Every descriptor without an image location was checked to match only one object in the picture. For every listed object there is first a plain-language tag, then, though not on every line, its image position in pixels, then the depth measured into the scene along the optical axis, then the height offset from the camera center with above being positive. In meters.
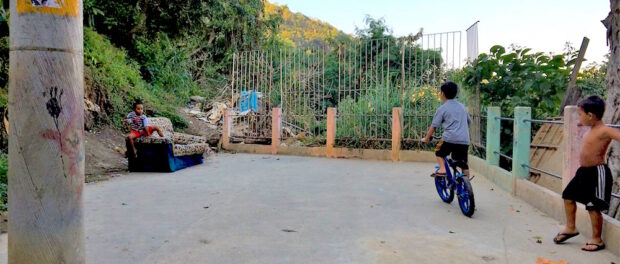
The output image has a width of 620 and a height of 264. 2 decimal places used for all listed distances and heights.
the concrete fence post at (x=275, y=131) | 12.35 -0.13
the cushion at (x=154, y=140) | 8.38 -0.26
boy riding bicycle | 5.36 +0.03
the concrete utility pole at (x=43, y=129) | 1.78 -0.02
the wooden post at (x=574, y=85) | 7.88 +0.74
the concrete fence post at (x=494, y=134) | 7.56 -0.09
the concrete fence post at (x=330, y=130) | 11.77 -0.08
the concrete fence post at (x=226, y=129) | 12.95 -0.10
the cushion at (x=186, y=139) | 10.04 -0.29
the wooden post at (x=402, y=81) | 11.19 +1.12
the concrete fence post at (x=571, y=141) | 4.59 -0.11
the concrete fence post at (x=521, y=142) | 6.09 -0.17
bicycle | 4.89 -0.67
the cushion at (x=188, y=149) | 8.70 -0.46
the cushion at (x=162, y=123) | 9.67 +0.04
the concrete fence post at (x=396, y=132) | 11.12 -0.11
